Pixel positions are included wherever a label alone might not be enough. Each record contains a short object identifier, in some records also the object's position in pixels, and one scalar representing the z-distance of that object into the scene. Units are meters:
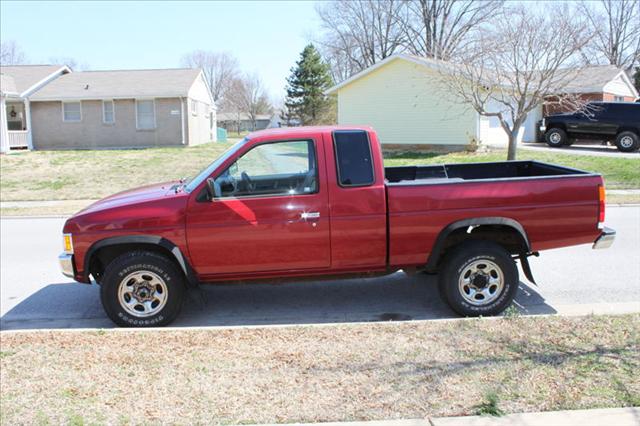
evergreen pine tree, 57.72
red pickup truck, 5.71
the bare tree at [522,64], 21.27
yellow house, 27.38
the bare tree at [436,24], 55.19
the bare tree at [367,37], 58.28
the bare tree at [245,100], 91.12
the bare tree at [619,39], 57.88
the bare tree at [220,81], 95.81
